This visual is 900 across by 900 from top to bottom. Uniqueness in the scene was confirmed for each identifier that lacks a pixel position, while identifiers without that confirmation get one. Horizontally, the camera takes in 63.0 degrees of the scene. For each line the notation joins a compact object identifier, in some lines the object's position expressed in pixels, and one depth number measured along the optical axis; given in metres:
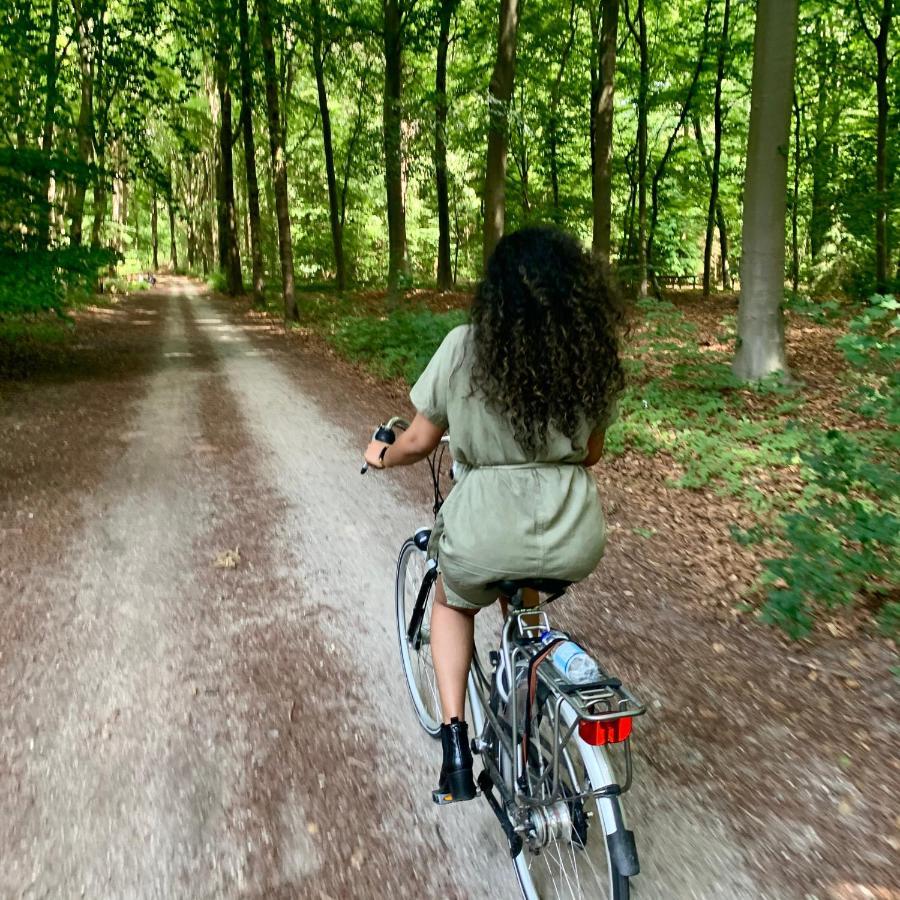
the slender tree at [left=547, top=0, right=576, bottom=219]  22.11
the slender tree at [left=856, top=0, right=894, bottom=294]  16.00
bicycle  1.88
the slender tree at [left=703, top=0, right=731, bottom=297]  19.83
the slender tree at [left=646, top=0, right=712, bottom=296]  20.42
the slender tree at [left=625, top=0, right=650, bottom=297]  20.33
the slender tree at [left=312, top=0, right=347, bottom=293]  18.77
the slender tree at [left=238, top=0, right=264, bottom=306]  19.80
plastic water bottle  2.04
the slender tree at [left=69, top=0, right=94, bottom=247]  16.89
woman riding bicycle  2.24
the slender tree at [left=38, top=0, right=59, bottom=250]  11.55
